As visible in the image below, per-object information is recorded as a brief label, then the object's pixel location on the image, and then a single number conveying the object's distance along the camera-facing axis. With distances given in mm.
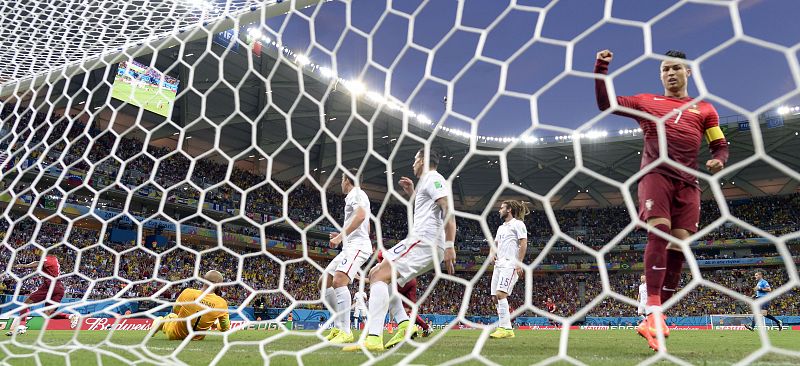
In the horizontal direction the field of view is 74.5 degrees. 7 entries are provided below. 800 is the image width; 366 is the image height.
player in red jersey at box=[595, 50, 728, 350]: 2463
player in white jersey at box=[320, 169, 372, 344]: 3895
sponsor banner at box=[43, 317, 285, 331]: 9688
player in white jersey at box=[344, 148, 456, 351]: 3057
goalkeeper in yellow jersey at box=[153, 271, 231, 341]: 4609
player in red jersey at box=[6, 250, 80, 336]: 6332
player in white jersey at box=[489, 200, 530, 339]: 5629
